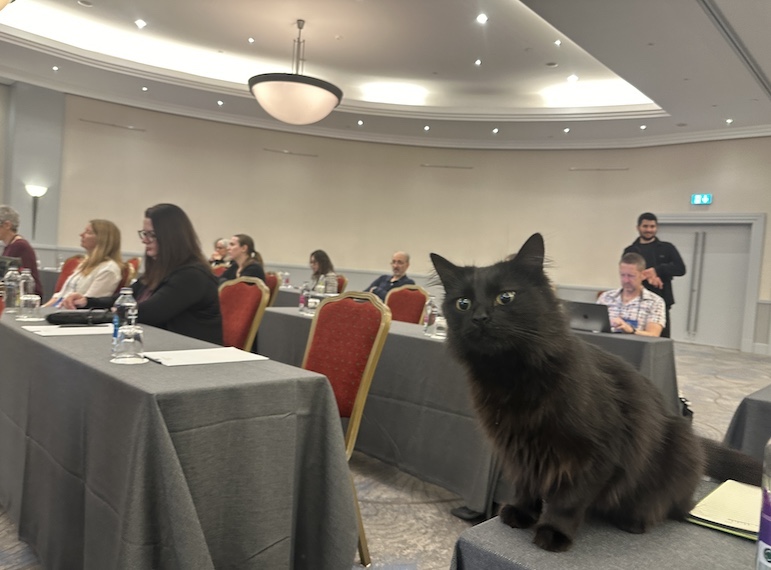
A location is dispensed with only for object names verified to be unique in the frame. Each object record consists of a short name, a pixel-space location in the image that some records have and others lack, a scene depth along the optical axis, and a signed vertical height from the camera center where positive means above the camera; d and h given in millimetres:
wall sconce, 8320 +647
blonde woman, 3322 -135
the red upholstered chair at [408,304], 4430 -281
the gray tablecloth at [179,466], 1209 -524
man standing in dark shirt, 4656 +258
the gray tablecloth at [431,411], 2410 -663
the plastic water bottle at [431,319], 2773 -244
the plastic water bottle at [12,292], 2682 -256
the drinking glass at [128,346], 1569 -279
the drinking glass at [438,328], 2776 -284
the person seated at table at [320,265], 6785 -47
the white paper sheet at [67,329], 1988 -321
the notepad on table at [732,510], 761 -311
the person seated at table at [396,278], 6149 -119
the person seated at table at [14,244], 4539 -49
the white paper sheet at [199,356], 1597 -308
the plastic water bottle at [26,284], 2621 -214
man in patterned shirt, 3672 -117
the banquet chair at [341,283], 6804 -237
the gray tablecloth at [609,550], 667 -327
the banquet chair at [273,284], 5194 -239
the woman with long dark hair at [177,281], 2486 -135
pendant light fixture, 6391 +1871
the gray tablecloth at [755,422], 1524 -341
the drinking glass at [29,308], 2404 -294
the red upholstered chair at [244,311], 2955 -296
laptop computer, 3234 -195
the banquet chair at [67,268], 4669 -233
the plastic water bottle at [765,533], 545 -228
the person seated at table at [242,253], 5129 +26
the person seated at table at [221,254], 7430 -4
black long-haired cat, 717 -179
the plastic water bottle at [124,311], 1696 -198
